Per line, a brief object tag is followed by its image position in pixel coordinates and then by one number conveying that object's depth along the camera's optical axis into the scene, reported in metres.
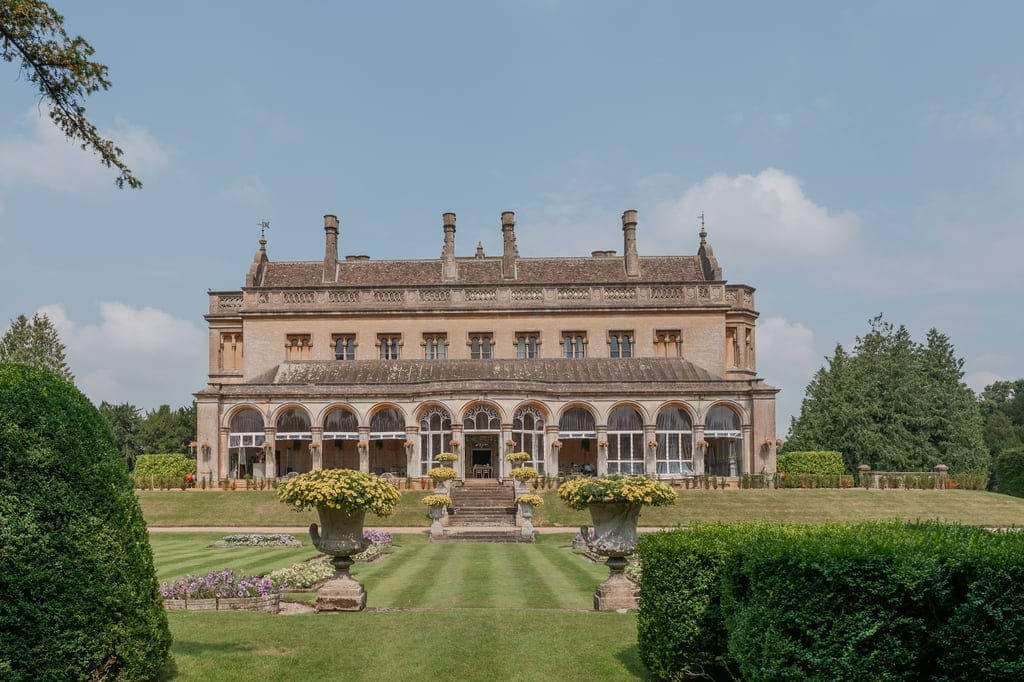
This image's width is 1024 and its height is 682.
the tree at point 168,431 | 65.50
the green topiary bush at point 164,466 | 44.19
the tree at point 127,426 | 74.38
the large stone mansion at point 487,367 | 42.97
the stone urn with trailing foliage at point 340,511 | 14.20
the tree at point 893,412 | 50.59
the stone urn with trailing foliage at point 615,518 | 14.44
